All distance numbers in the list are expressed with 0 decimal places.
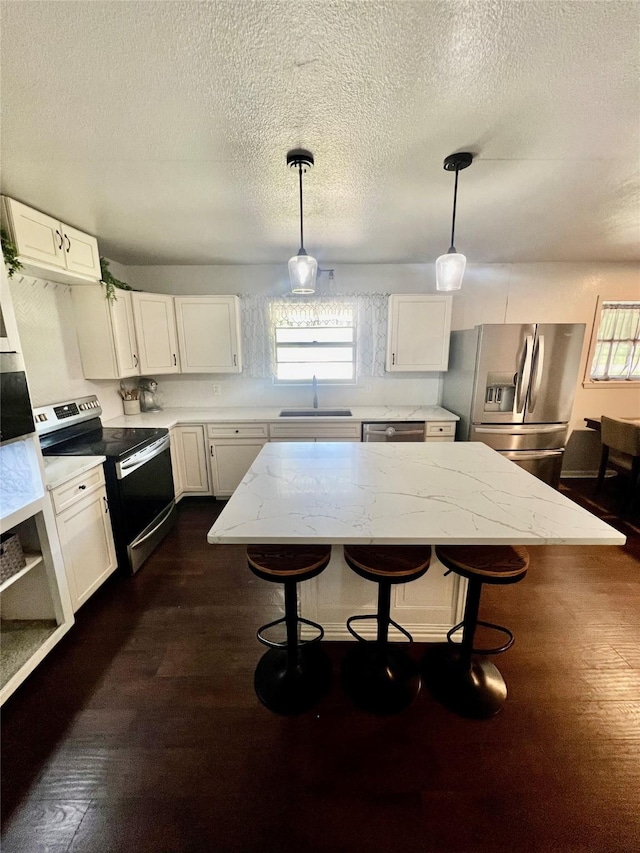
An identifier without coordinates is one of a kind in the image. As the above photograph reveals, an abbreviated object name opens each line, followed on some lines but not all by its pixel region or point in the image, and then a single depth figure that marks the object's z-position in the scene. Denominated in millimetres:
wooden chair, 2969
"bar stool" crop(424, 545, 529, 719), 1314
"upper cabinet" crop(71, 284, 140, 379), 2754
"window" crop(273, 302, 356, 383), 3619
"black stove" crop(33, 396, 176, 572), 2221
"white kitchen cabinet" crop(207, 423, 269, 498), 3271
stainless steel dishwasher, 3242
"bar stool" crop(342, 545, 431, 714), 1323
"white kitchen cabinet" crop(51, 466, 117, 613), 1810
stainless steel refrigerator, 2910
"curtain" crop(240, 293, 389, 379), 3584
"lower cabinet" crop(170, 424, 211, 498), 3258
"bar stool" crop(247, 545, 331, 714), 1325
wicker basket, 1541
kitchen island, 1161
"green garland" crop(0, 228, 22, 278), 1816
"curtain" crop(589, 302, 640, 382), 3676
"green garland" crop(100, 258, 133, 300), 2721
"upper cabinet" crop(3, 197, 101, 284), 1854
